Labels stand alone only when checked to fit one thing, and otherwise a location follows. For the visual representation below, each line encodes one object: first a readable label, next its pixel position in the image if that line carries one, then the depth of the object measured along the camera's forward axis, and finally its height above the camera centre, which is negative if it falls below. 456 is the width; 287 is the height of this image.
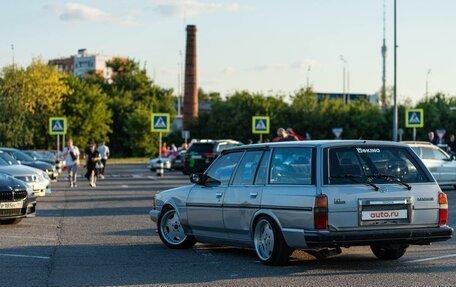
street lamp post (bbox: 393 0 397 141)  42.19 +2.24
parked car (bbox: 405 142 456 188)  29.05 -0.68
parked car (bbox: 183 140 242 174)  40.38 -0.74
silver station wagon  11.09 -0.77
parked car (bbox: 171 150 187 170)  53.48 -1.42
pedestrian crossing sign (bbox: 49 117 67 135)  45.00 +0.47
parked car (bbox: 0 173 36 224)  17.19 -1.19
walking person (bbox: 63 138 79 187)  35.19 -0.93
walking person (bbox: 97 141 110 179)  44.56 -0.81
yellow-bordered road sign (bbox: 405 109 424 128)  42.19 +0.93
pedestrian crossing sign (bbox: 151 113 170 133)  41.03 +0.64
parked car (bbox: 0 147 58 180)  34.24 -0.93
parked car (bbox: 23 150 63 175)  45.50 -1.09
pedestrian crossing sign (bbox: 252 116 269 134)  48.12 +0.65
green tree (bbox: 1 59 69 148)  73.81 +2.82
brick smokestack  82.56 +4.97
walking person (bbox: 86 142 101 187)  34.69 -0.92
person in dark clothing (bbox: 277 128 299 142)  22.45 +0.04
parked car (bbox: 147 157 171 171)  52.78 -1.56
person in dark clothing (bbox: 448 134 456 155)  36.85 -0.28
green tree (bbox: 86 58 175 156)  97.00 +3.88
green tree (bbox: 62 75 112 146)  85.81 +2.17
